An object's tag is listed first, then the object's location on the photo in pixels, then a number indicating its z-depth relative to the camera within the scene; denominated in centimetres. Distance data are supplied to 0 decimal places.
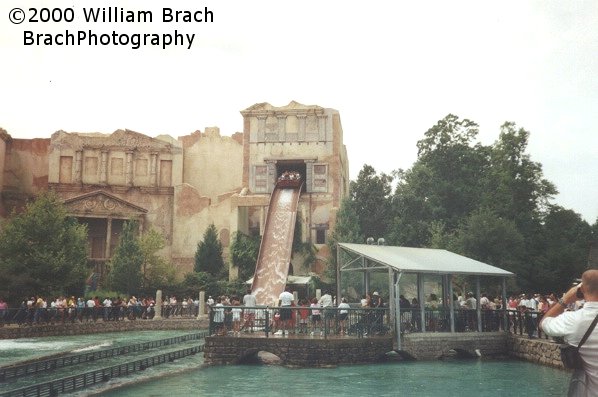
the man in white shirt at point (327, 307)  1955
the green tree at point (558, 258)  4069
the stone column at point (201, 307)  3677
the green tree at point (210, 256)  4888
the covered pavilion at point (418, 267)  2070
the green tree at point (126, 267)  4284
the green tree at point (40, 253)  3105
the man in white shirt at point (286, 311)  2012
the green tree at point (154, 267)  4550
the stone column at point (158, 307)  3591
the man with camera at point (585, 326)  414
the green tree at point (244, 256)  4653
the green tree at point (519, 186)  4800
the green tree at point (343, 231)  4497
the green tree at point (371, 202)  6212
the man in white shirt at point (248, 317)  2033
